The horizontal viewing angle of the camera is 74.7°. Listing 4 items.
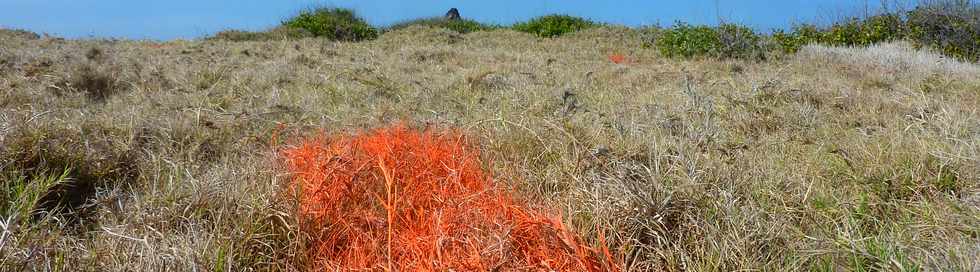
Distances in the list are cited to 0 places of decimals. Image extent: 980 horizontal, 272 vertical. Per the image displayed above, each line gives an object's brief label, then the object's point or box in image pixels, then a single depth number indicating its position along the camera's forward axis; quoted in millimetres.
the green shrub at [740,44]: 8492
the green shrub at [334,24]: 14148
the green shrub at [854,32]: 10531
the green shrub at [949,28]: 9805
